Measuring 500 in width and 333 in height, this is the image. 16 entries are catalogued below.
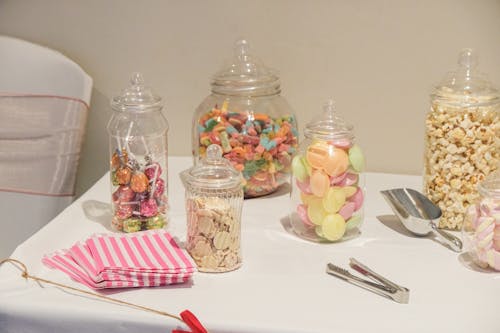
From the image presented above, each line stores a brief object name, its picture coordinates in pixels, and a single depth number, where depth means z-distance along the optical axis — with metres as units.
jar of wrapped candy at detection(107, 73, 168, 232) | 1.71
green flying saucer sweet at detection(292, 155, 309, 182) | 1.70
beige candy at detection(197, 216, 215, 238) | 1.58
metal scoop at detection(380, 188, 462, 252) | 1.68
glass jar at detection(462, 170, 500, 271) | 1.56
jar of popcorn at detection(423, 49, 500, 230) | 1.68
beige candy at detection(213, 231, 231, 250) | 1.58
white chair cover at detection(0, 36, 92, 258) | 2.06
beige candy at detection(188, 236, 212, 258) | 1.58
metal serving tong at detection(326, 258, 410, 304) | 1.50
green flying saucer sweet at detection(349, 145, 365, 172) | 1.68
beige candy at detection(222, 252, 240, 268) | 1.59
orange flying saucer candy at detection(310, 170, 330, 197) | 1.66
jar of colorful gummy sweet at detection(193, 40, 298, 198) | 1.83
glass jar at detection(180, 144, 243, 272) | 1.58
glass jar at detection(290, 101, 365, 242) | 1.66
